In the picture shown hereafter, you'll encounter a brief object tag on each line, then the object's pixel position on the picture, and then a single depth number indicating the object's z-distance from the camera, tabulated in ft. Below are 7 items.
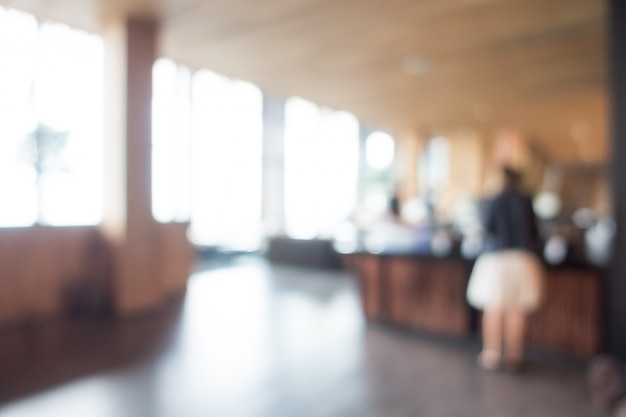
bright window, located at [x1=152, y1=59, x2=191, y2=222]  28.07
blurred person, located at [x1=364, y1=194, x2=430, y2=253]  15.96
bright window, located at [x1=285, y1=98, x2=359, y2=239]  39.58
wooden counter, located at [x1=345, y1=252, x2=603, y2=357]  12.41
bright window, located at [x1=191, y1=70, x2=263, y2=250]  31.65
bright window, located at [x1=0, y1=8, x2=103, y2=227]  17.06
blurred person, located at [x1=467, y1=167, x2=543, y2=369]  11.20
